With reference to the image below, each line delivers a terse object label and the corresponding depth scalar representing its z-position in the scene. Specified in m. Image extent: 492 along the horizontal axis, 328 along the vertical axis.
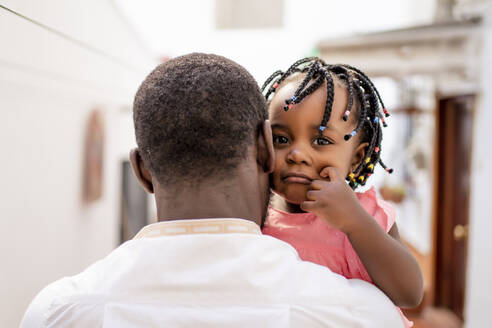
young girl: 1.21
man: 0.95
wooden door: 5.11
